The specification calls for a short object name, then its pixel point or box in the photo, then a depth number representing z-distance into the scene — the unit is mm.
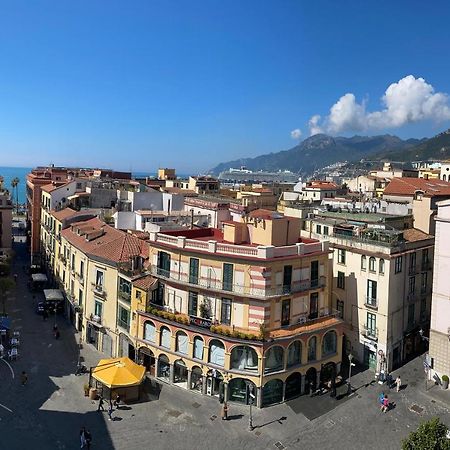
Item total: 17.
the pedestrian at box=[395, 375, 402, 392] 40750
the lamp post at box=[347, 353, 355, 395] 40188
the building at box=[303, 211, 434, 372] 43156
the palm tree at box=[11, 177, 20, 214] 116700
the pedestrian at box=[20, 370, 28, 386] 39125
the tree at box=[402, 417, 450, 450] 22516
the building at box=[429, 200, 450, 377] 41125
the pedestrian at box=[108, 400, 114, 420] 34981
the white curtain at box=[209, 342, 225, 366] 37875
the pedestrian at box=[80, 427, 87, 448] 30969
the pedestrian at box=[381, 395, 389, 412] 37469
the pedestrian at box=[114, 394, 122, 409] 36719
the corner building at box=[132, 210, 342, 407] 37375
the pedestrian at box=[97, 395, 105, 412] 35962
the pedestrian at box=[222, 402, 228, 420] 35719
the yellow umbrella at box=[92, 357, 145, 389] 36812
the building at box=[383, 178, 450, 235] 50906
